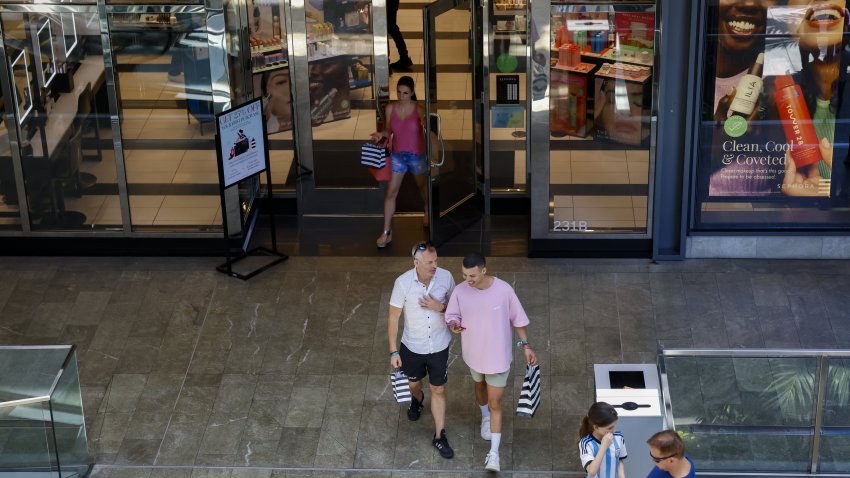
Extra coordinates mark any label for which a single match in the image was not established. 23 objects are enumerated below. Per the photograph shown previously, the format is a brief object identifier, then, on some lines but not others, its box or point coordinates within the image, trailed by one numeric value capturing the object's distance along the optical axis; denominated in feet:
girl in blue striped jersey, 22.71
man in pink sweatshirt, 25.75
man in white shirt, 26.21
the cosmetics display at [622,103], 34.73
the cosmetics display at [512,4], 37.24
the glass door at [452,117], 35.50
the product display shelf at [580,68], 34.76
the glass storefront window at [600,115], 34.27
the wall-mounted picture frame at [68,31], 35.17
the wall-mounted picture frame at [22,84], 35.60
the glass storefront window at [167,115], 35.32
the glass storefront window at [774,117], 33.60
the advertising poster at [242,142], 34.37
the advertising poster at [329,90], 38.96
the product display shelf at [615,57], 34.47
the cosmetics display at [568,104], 34.88
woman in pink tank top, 36.63
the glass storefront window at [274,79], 38.34
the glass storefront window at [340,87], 38.58
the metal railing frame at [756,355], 24.40
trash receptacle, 24.50
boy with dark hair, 21.25
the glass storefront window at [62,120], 35.35
